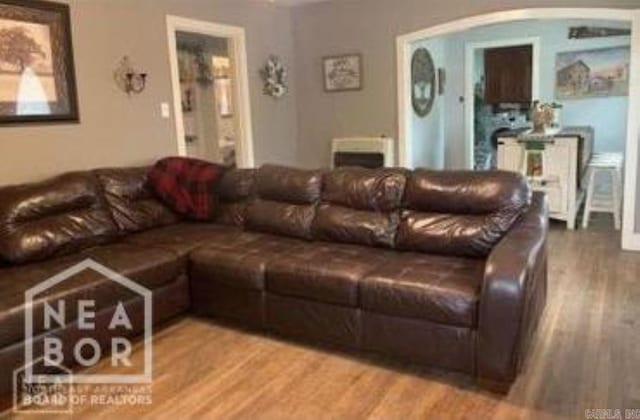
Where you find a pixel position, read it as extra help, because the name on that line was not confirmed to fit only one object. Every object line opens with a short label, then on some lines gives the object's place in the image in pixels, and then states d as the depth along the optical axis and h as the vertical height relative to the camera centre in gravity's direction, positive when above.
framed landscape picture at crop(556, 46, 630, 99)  6.59 +0.52
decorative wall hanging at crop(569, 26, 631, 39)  6.50 +1.03
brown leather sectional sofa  2.32 -0.74
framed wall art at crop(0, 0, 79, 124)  3.35 +0.48
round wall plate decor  6.15 +0.47
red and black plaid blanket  3.86 -0.45
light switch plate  4.43 +0.16
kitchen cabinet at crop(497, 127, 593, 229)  4.93 -0.50
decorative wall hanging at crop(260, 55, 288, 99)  5.52 +0.52
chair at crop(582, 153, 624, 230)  4.95 -0.77
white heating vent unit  5.54 -0.34
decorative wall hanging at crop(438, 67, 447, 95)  7.29 +0.56
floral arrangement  5.38 -0.03
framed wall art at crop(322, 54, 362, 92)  5.58 +0.55
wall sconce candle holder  4.06 +0.42
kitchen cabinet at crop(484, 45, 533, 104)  7.45 +0.62
